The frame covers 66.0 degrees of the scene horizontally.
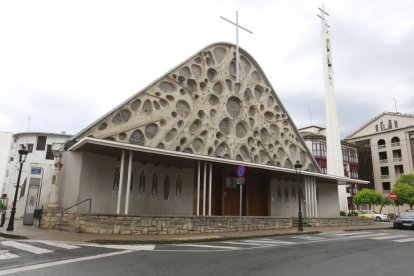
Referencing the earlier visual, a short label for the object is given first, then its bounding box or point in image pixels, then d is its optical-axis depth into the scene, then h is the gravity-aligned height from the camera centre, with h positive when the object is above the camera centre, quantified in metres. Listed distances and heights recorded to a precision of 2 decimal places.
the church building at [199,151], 16.89 +3.66
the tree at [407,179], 44.82 +4.91
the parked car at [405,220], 20.28 -0.38
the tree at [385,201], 43.44 +1.76
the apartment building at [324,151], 47.72 +9.68
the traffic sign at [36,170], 20.36 +2.22
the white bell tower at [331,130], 31.11 +8.12
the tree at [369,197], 42.97 +2.15
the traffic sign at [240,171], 14.47 +1.74
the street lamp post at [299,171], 16.86 +2.40
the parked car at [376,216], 35.19 -0.26
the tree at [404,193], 42.50 +2.77
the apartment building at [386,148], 53.78 +11.37
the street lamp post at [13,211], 14.04 -0.28
